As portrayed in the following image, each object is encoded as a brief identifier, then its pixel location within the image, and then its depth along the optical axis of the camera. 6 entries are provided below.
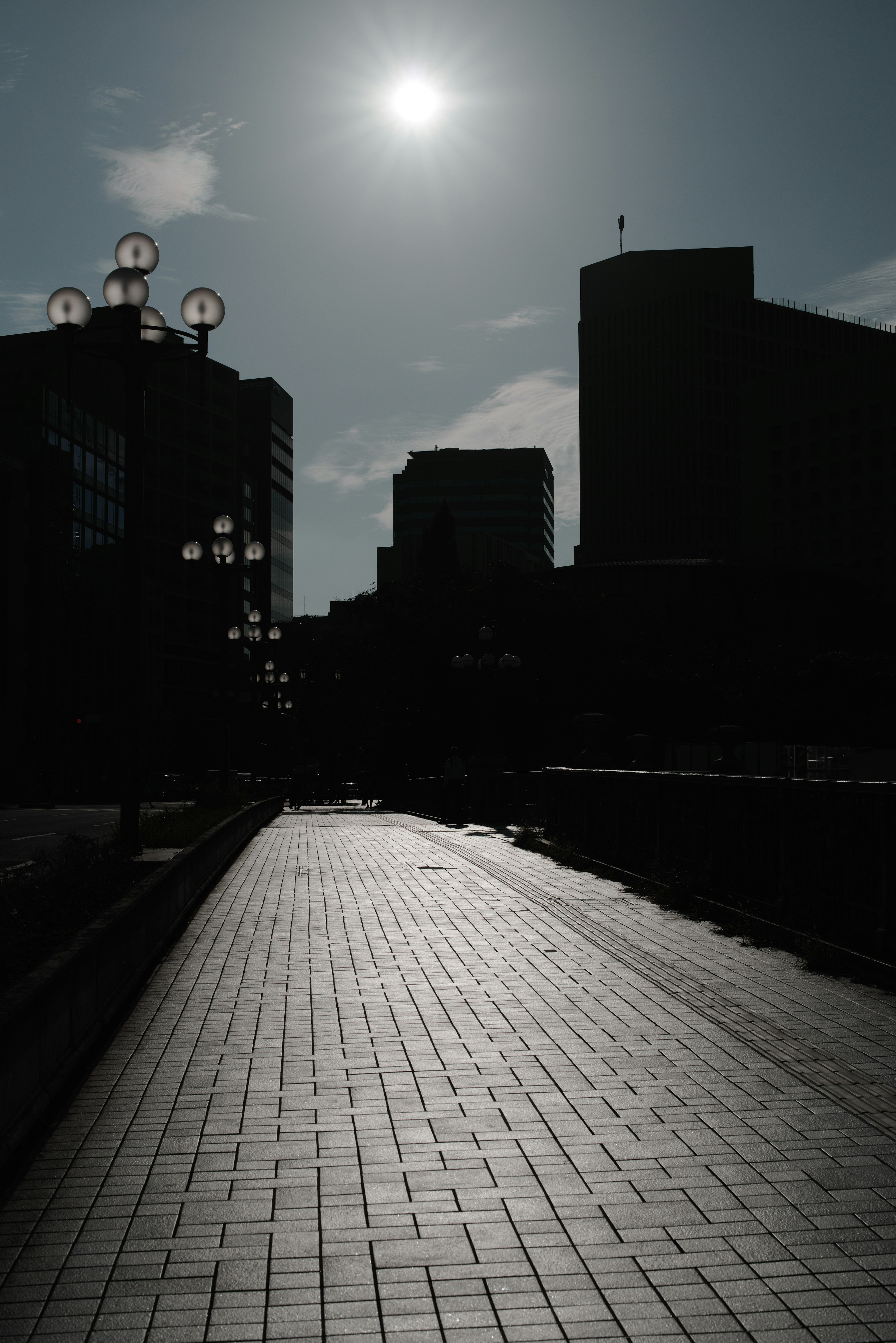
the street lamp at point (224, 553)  26.30
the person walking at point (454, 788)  29.23
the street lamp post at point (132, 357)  13.10
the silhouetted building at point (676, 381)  166.38
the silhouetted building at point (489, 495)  191.38
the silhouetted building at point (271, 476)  149.75
